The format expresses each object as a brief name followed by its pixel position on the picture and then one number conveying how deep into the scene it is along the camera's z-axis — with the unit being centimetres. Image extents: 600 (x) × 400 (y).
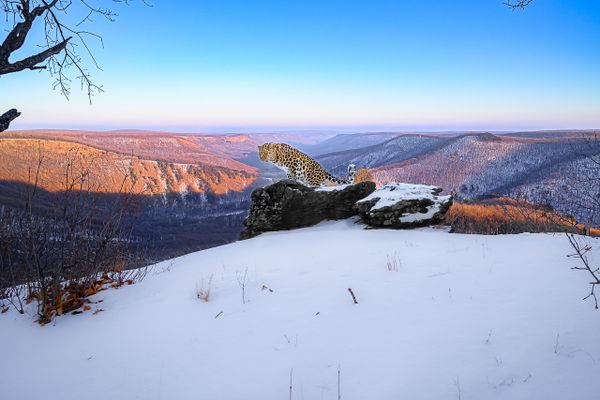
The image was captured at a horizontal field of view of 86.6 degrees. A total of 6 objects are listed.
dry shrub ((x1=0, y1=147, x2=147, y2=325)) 391
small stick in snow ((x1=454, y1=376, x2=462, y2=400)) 186
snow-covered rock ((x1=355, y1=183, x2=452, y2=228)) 842
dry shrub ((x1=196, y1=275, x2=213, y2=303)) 368
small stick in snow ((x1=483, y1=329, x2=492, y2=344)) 231
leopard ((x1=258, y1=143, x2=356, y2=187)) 1233
